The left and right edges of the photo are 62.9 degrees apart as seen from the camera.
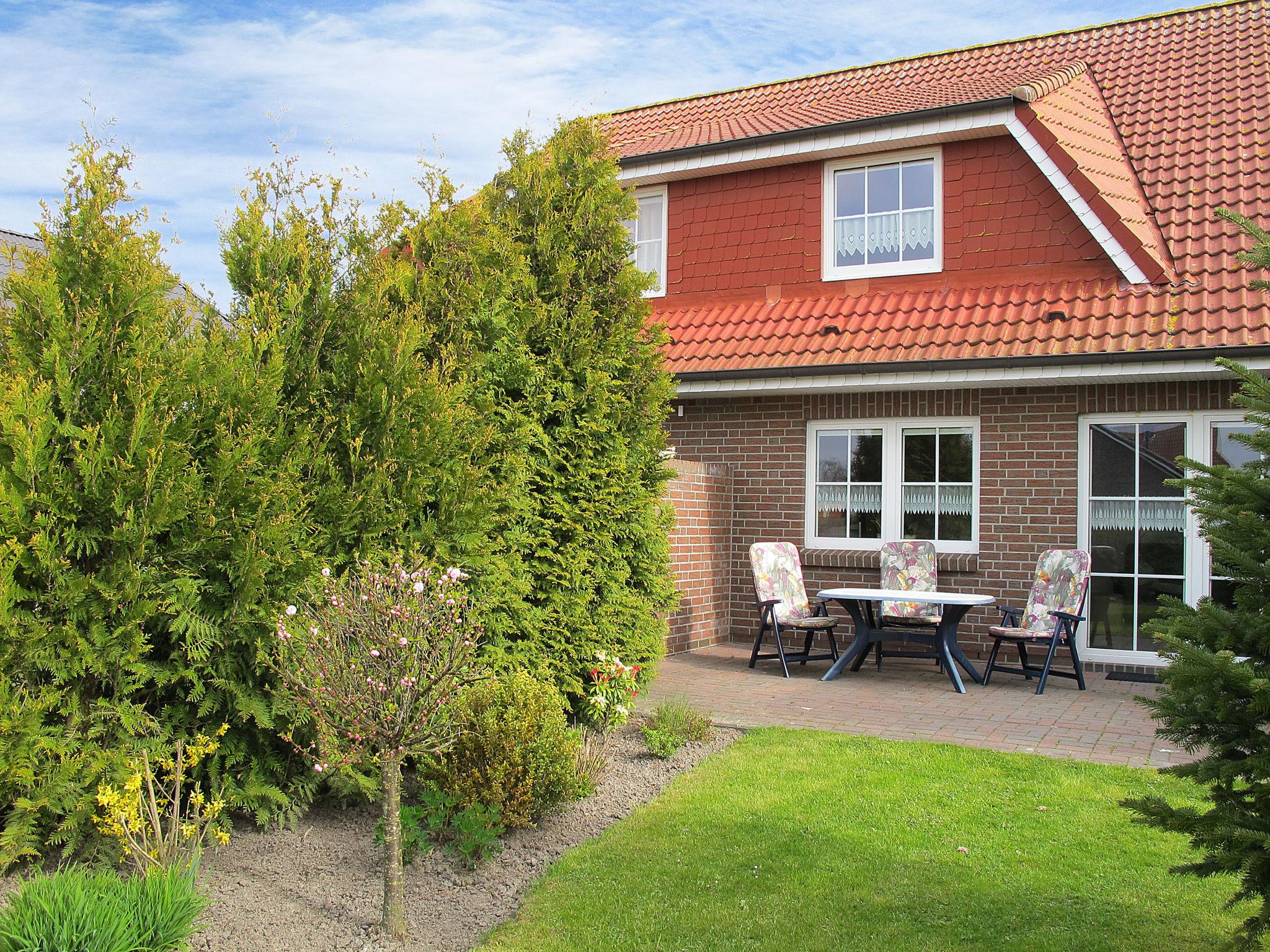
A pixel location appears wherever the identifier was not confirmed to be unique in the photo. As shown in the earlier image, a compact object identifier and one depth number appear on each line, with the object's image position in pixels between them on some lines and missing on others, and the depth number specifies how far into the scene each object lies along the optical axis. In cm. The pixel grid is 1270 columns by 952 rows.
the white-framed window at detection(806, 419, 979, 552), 1111
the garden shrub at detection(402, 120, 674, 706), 606
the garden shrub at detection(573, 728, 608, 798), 564
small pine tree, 331
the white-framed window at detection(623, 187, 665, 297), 1375
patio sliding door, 987
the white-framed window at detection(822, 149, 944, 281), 1196
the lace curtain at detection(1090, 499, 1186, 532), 999
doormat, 995
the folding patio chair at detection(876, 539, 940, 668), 1038
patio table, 921
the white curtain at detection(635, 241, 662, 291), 1379
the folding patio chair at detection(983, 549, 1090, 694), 928
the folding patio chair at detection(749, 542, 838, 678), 1003
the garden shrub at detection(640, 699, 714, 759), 661
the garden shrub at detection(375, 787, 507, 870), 492
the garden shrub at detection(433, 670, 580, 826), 518
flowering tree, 406
